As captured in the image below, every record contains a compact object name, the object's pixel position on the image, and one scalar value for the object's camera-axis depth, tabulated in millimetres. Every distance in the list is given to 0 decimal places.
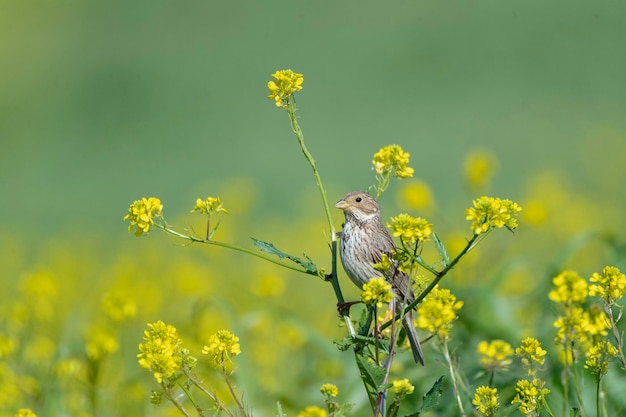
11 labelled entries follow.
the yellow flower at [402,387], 5812
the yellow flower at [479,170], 12141
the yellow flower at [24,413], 6340
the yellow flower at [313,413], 5359
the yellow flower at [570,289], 4961
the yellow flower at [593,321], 5078
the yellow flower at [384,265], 5812
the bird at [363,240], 8422
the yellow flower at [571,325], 5070
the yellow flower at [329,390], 5656
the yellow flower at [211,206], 6164
